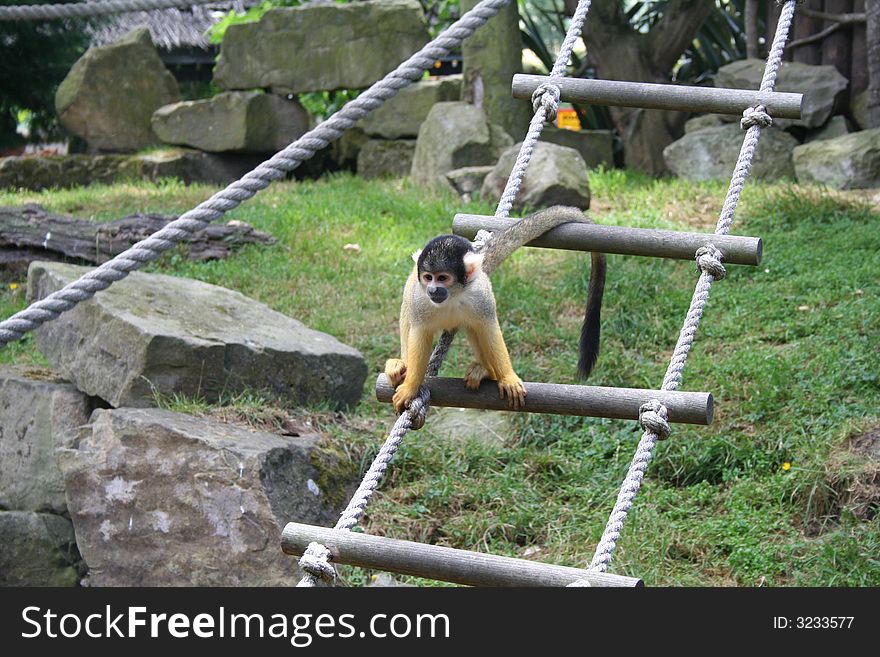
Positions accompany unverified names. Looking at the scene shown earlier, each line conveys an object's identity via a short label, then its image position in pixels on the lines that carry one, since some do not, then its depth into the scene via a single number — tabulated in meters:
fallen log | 6.52
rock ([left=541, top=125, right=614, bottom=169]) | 8.73
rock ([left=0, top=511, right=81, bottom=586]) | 4.57
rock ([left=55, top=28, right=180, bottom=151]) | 9.88
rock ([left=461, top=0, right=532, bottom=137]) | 8.75
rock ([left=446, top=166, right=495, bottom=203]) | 7.79
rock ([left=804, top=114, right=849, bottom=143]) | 7.50
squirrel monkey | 2.81
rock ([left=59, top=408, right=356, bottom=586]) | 4.21
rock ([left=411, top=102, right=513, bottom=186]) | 8.28
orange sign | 12.03
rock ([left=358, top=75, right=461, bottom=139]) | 9.44
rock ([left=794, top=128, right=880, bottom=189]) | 6.89
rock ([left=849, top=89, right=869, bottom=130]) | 7.50
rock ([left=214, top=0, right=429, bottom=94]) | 9.23
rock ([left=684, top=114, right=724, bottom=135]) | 8.05
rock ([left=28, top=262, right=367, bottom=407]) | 4.71
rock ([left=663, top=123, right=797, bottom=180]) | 7.59
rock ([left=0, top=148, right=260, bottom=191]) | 9.37
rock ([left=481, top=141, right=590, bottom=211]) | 7.04
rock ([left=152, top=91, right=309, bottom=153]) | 9.32
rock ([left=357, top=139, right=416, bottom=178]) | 9.42
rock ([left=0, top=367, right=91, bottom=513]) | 4.91
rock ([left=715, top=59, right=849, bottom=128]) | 7.50
